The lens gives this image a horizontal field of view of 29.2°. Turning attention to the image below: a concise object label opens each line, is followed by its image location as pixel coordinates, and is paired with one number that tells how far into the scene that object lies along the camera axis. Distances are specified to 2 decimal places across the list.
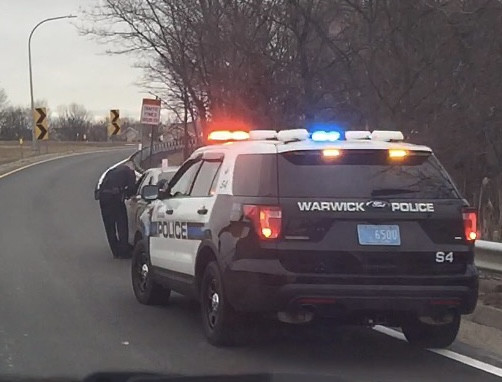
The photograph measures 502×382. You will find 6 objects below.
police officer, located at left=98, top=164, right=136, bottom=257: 14.92
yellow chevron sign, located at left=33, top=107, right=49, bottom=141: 47.00
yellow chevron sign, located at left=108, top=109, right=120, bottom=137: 39.81
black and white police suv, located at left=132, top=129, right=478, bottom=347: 7.27
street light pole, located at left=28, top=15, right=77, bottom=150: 49.30
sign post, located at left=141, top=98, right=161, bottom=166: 25.80
